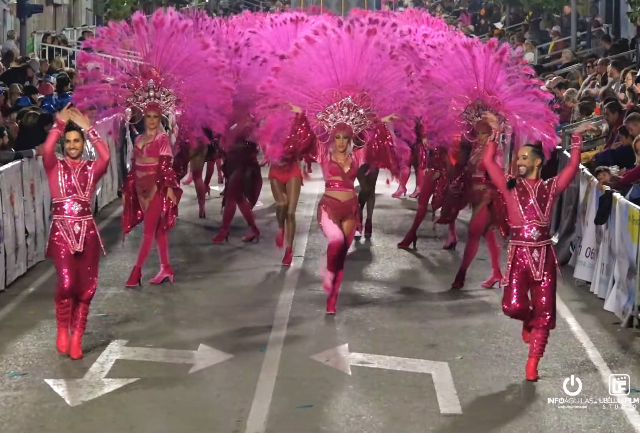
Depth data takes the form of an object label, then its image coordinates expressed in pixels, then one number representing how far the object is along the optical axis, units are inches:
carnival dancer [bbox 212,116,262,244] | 594.9
